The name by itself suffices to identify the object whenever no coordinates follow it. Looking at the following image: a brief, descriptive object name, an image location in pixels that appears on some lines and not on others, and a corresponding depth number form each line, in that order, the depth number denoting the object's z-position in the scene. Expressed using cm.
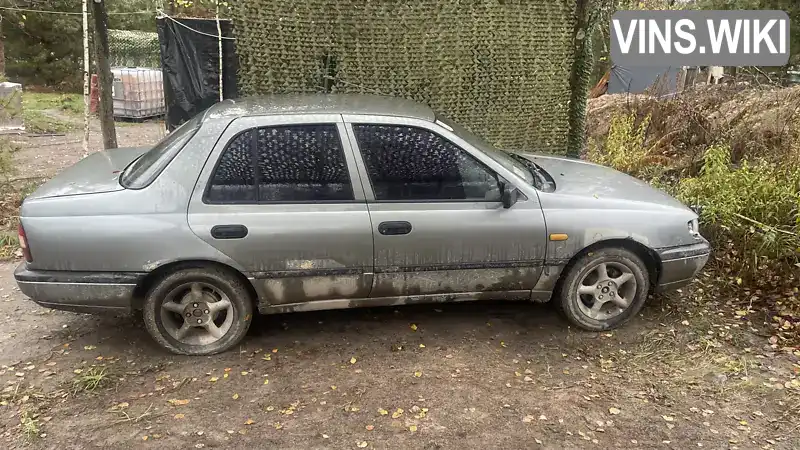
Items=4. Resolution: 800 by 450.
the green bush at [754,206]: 470
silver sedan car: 353
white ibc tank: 1327
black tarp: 634
